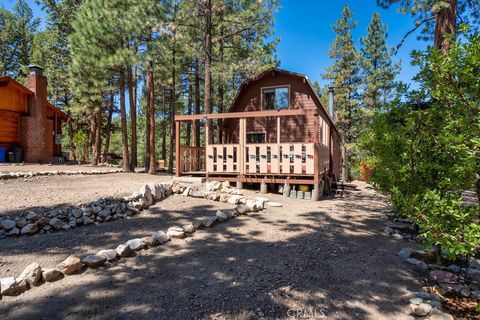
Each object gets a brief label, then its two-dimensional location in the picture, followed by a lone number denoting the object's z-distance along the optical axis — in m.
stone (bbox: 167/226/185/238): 4.81
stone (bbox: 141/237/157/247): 4.38
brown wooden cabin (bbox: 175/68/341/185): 9.27
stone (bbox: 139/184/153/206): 6.63
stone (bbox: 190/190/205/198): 7.72
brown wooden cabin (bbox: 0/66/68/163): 15.50
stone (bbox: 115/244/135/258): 3.98
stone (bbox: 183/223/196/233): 5.02
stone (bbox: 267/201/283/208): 7.59
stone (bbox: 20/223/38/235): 4.71
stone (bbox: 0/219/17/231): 4.68
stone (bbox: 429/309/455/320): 2.66
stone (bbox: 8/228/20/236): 4.64
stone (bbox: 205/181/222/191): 8.45
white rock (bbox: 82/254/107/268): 3.63
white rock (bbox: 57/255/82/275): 3.43
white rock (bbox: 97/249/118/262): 3.81
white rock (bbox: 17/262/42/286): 3.11
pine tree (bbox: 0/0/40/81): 30.56
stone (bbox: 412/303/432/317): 2.78
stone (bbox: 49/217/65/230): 4.98
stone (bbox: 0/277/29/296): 2.94
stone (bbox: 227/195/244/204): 7.37
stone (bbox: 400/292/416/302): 3.08
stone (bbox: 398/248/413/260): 4.35
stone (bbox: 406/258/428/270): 4.00
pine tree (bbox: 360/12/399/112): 24.22
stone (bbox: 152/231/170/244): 4.58
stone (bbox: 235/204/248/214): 6.46
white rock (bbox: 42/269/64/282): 3.24
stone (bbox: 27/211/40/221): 4.95
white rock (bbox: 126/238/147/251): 4.18
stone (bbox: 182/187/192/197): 7.82
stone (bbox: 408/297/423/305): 2.93
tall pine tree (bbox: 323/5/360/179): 24.16
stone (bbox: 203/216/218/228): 5.53
